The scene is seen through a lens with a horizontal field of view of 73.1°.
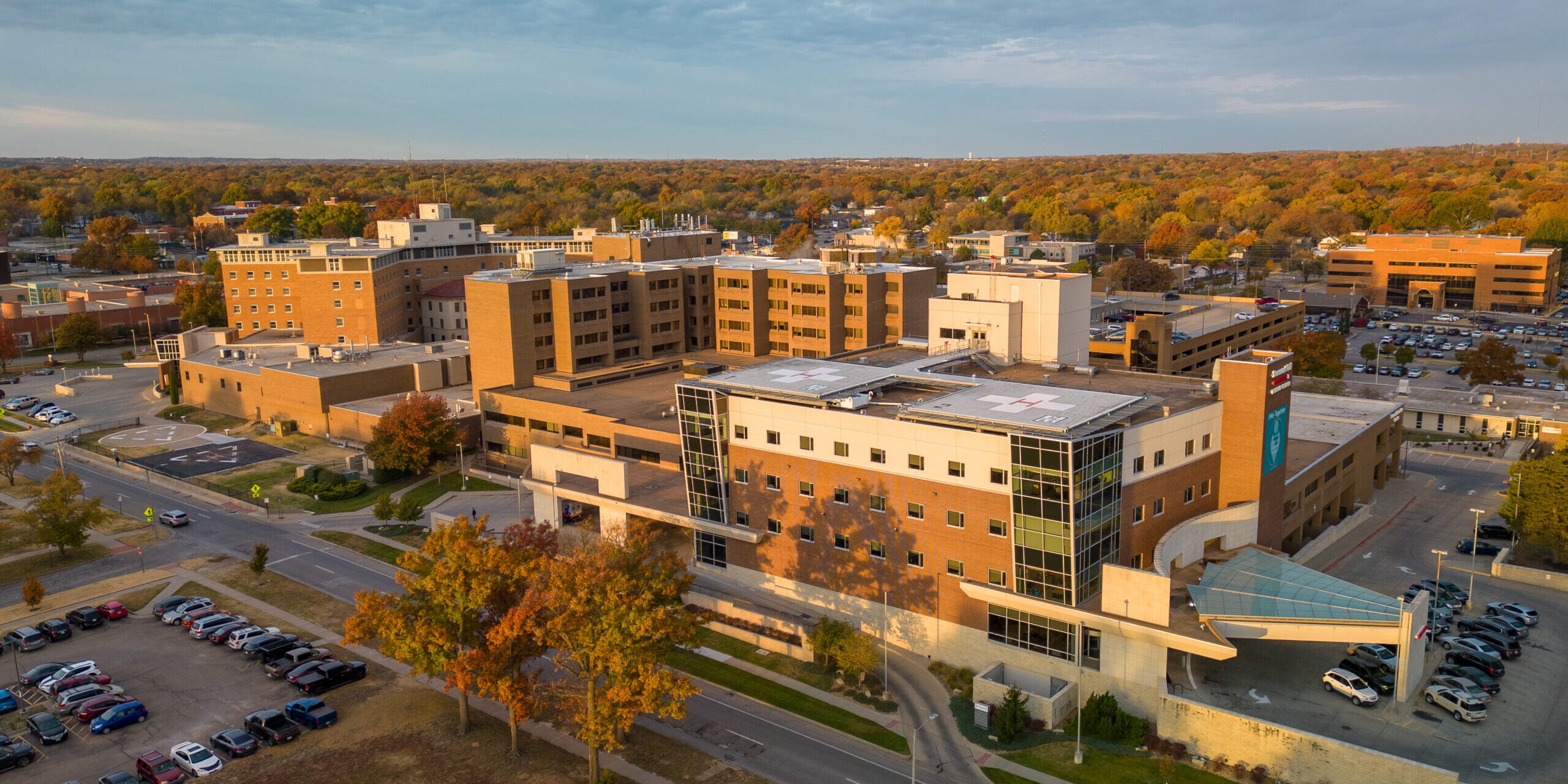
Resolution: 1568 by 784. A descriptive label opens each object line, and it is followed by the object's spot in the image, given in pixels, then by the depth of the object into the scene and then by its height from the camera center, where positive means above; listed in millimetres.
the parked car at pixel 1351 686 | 47188 -21698
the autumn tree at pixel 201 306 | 145000 -11513
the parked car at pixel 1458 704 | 45844 -21925
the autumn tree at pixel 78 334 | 136250 -14042
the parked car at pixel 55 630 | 57562 -21830
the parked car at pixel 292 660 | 52469 -21933
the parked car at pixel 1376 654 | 50438 -21840
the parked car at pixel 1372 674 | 48594 -21908
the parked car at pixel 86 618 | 59344 -21932
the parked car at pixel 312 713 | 47469 -22031
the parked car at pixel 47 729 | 46469 -22023
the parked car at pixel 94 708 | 48375 -21998
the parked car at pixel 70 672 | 51156 -21845
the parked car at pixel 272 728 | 46250 -22053
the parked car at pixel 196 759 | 43844 -22188
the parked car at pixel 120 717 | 47562 -22121
